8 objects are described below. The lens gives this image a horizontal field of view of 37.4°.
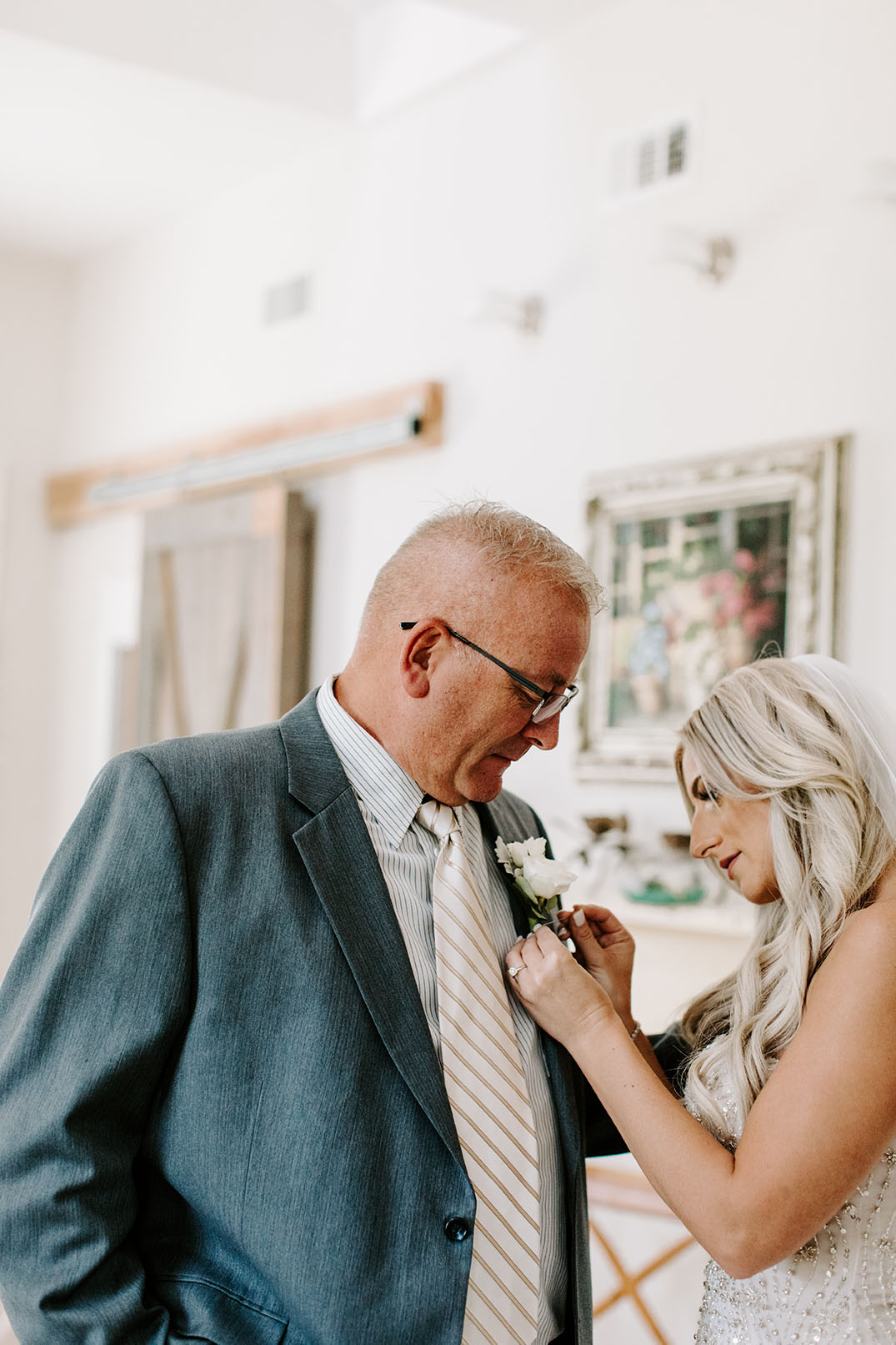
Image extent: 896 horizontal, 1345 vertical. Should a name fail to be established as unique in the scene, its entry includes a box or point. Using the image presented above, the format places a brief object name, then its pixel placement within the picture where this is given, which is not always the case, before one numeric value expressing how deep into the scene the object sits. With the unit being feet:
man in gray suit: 4.89
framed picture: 11.97
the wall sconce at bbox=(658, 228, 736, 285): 12.54
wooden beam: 16.02
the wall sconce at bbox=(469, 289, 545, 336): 14.55
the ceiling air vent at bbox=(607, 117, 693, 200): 13.35
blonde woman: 5.45
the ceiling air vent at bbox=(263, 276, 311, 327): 18.45
